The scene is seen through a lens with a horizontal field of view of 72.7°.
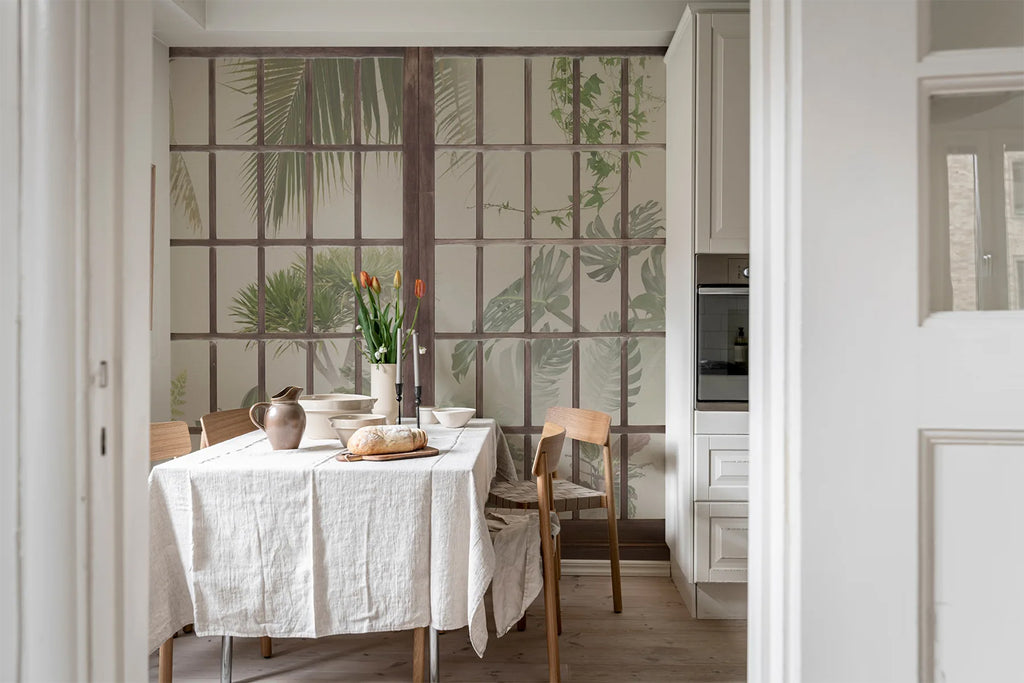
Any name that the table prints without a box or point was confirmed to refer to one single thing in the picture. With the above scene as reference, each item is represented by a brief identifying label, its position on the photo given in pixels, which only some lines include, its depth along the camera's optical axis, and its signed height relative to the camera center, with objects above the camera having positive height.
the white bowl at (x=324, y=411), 2.51 -0.25
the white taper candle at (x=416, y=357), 2.87 -0.07
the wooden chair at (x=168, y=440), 2.52 -0.37
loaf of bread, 2.10 -0.31
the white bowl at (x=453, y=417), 2.92 -0.32
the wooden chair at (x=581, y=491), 2.89 -0.66
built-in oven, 2.94 +0.03
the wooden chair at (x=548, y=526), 2.24 -0.62
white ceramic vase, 2.94 -0.20
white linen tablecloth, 1.94 -0.57
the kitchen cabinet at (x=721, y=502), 2.88 -0.67
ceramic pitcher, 2.22 -0.26
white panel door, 0.83 -0.06
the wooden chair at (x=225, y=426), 2.62 -0.33
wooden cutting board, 2.08 -0.35
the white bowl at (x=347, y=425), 2.30 -0.28
